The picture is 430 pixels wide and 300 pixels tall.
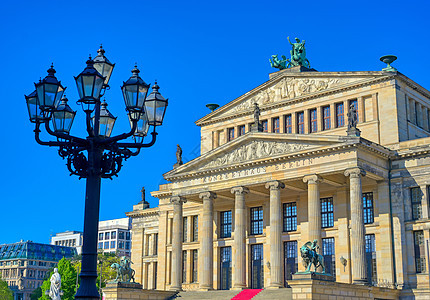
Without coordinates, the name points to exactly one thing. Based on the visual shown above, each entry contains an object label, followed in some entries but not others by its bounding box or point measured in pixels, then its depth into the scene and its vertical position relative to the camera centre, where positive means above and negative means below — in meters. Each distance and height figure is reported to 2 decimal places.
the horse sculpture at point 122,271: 47.33 -0.27
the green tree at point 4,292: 93.19 -3.85
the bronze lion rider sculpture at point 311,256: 37.47 +0.76
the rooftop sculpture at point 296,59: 53.23 +18.33
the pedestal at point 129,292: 45.84 -1.91
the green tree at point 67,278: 87.06 -1.56
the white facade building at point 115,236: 155.38 +8.06
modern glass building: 142.56 +0.50
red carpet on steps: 43.31 -1.86
